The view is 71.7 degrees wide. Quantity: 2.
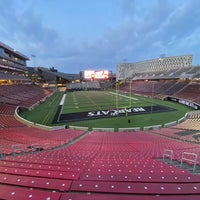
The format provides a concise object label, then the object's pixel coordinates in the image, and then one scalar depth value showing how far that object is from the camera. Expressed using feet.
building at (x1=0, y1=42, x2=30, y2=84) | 150.43
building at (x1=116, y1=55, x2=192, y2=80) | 269.03
